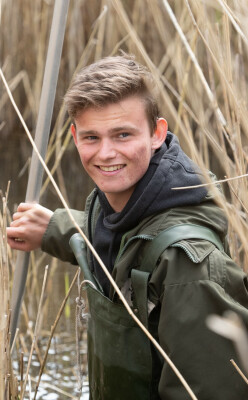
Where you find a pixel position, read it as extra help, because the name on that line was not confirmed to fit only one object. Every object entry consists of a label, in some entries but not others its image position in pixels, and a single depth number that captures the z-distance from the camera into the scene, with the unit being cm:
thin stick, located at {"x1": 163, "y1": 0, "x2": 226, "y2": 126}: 230
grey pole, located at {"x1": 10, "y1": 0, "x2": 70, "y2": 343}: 270
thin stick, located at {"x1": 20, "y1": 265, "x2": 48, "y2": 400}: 267
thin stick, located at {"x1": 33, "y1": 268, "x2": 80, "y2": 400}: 275
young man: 256
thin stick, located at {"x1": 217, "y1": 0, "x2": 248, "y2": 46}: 236
